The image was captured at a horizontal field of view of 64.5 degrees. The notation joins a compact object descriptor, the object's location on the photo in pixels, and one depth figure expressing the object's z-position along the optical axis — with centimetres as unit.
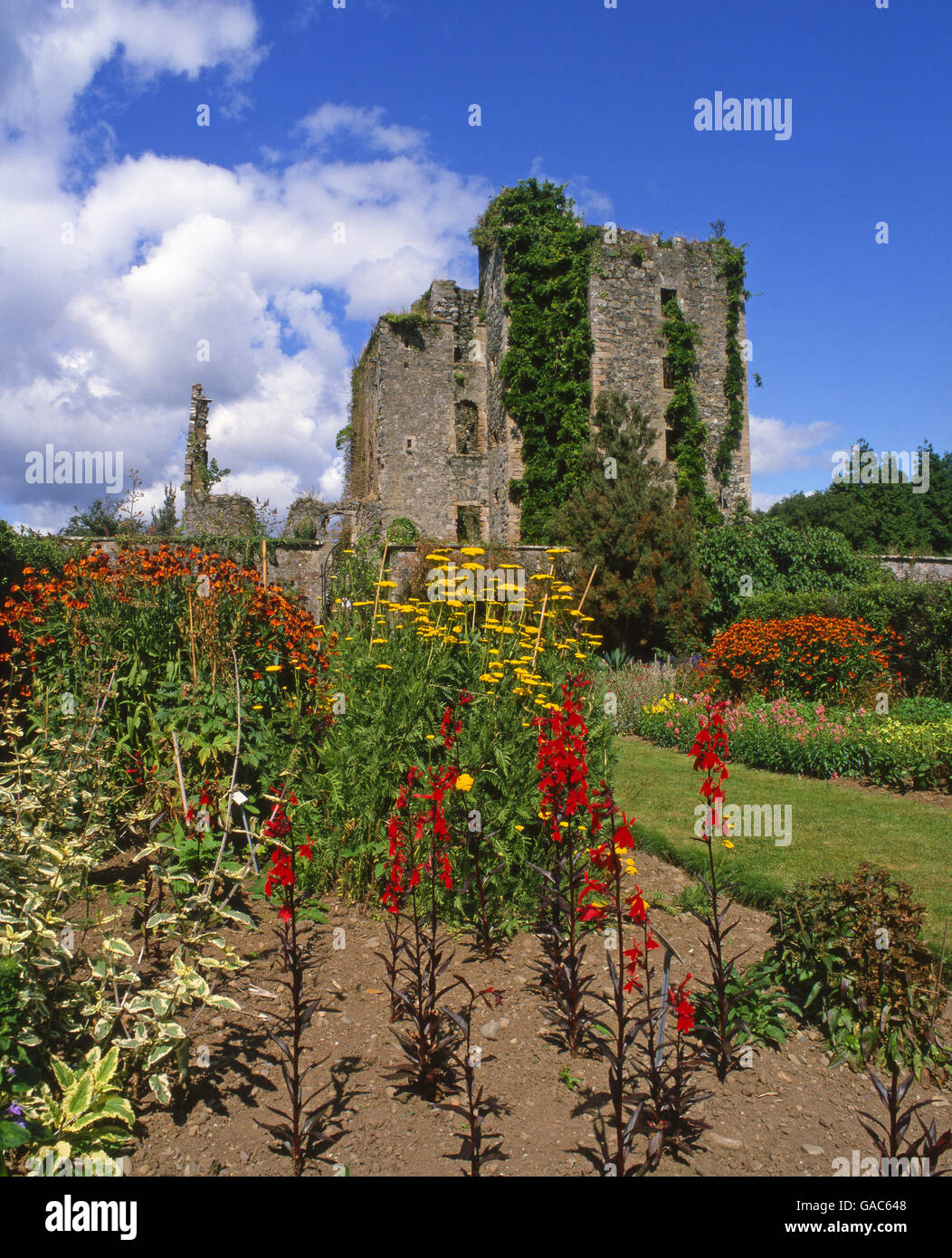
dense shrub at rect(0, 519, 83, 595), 1004
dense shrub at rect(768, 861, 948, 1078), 279
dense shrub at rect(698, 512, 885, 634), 1573
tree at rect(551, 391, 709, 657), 1365
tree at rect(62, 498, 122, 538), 1976
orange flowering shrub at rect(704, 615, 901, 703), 1049
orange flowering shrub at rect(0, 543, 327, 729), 457
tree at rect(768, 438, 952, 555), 4138
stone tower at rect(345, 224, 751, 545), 1973
